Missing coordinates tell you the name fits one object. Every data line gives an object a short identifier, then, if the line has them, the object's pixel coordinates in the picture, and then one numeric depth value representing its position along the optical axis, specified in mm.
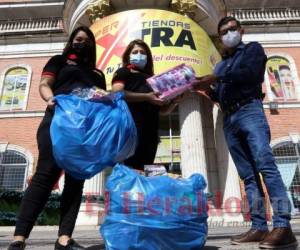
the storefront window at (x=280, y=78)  15516
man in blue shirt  3037
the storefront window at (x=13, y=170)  14469
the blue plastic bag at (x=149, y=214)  2453
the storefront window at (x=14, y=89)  15781
